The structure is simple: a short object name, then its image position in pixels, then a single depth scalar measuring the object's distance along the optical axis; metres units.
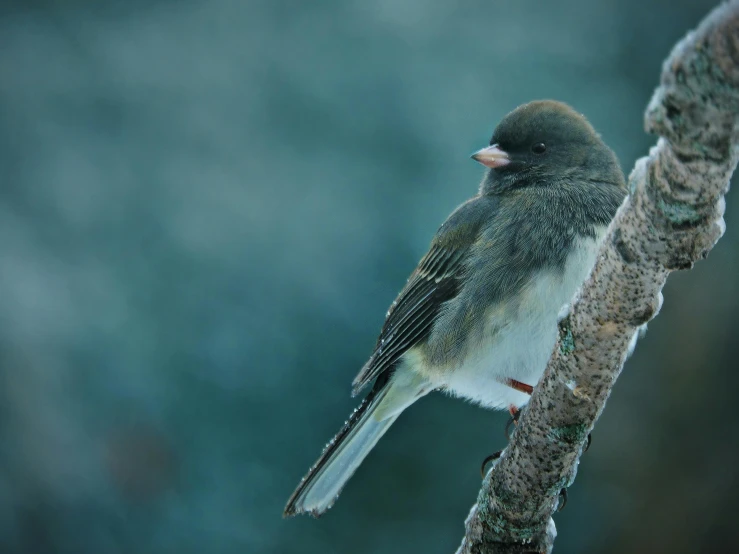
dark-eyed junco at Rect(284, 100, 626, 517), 3.38
